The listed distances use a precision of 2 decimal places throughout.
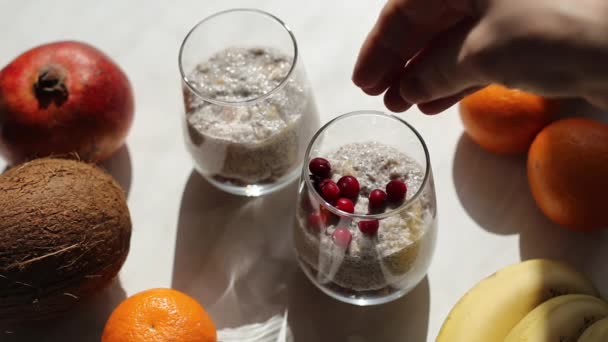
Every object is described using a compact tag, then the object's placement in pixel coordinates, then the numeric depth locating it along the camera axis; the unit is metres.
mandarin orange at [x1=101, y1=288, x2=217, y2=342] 0.74
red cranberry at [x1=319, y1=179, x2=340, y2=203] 0.75
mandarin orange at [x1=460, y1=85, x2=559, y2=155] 0.89
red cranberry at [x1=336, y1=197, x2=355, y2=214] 0.74
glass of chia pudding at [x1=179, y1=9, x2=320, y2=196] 0.84
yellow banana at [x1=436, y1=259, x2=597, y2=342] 0.75
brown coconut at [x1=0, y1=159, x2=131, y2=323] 0.76
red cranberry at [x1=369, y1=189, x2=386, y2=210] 0.75
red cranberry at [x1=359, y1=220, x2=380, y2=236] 0.72
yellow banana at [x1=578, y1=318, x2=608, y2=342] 0.68
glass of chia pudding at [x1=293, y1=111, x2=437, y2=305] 0.73
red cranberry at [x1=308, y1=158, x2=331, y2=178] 0.78
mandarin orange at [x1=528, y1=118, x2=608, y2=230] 0.82
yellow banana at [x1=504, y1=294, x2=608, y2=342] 0.71
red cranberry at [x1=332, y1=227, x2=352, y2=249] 0.73
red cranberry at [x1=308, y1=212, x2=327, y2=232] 0.74
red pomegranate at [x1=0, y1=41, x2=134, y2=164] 0.90
